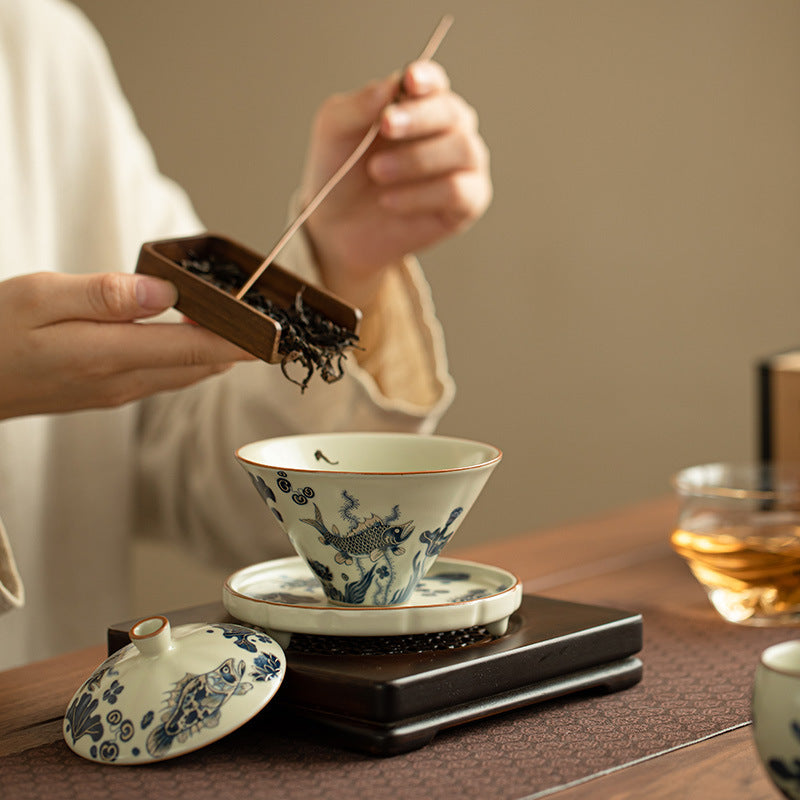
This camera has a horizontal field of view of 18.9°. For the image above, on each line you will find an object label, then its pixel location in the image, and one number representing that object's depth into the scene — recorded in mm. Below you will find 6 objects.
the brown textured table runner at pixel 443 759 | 882
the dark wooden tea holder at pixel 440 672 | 907
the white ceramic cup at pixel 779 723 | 824
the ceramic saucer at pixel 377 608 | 934
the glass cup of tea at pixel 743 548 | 1094
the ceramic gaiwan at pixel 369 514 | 928
